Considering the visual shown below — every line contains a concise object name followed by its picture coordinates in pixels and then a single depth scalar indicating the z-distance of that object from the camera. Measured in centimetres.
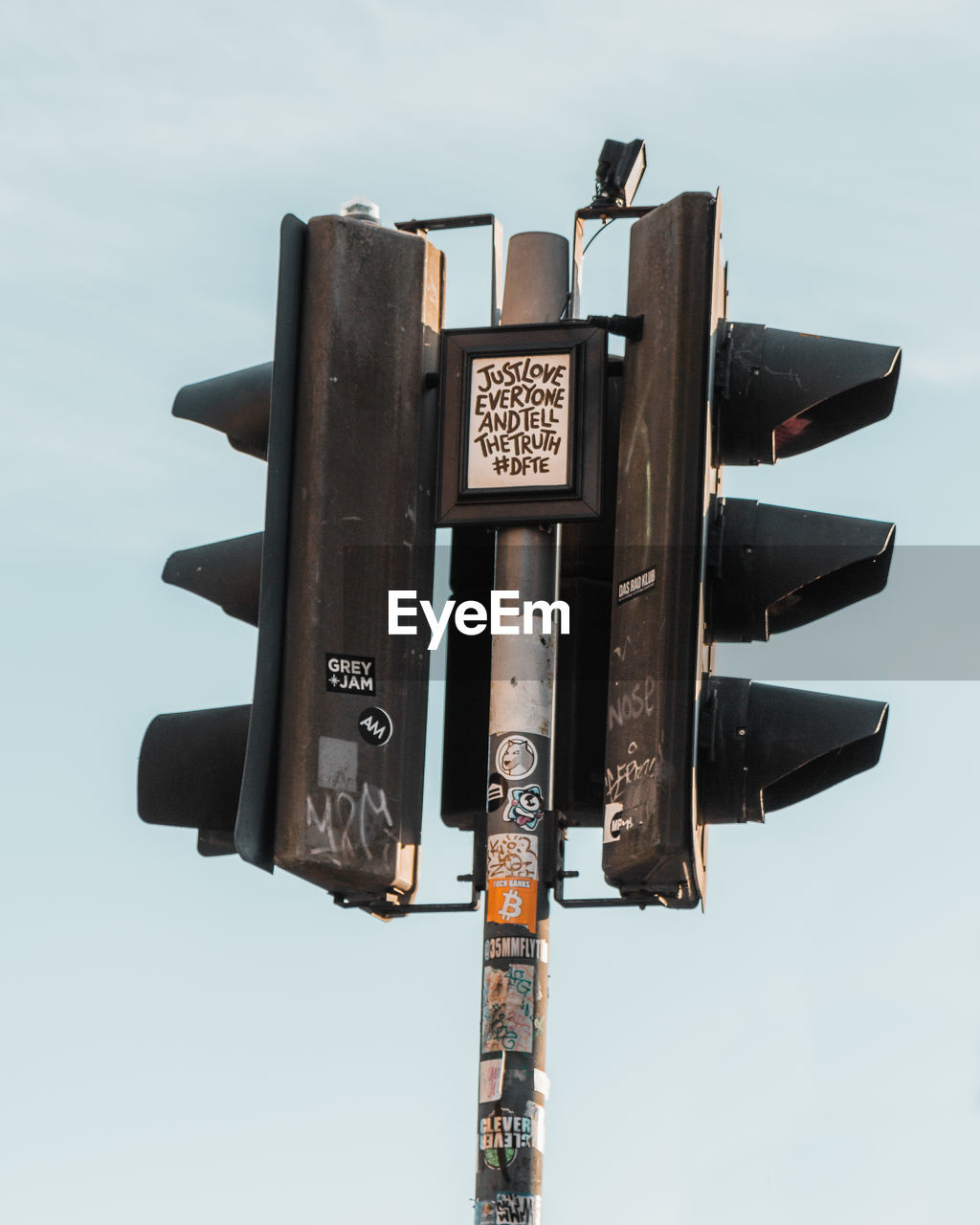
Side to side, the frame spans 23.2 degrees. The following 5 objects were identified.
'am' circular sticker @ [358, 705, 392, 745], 1058
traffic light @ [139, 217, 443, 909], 1049
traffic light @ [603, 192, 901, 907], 984
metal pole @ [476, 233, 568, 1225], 973
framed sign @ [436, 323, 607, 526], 1070
